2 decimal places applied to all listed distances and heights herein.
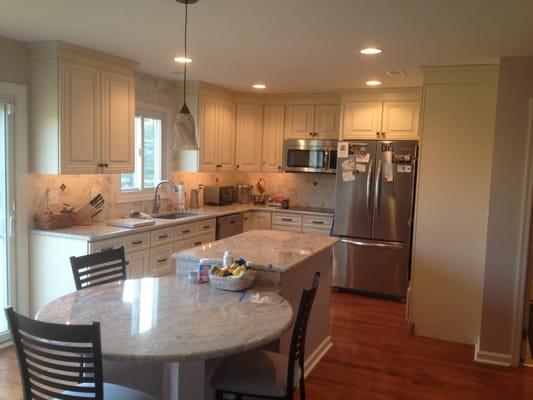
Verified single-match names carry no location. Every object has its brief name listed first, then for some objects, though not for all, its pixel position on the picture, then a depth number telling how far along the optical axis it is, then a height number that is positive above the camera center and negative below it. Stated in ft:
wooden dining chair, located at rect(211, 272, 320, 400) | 6.74 -3.14
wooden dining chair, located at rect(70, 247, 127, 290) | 8.82 -2.23
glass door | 12.07 -1.55
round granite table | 5.83 -2.33
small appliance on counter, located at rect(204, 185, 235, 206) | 19.67 -1.45
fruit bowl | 8.32 -2.16
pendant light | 9.47 +0.63
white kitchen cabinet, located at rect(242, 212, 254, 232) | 19.61 -2.52
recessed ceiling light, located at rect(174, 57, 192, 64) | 13.42 +2.92
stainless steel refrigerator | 17.07 -1.84
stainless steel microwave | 19.13 +0.37
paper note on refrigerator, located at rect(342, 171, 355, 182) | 17.90 -0.40
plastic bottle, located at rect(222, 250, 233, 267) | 8.89 -1.89
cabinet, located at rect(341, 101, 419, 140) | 17.48 +1.79
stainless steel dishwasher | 17.65 -2.50
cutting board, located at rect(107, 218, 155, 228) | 13.53 -1.91
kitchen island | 9.32 -2.11
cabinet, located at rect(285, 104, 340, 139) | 19.51 +1.81
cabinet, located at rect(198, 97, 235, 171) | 18.20 +1.09
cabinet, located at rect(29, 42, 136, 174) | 12.13 +1.32
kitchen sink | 16.79 -2.03
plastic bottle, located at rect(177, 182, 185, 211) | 17.88 -1.43
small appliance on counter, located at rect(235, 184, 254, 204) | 21.57 -1.44
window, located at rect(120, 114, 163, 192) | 16.62 +0.11
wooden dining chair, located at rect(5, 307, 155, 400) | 5.27 -2.32
